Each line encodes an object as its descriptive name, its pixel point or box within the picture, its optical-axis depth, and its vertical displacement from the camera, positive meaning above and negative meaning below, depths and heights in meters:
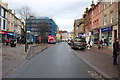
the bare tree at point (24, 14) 23.17 +6.53
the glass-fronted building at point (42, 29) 38.83 +4.65
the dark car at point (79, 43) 14.47 -0.55
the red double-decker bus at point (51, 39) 32.82 +0.19
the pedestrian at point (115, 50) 5.85 -0.67
